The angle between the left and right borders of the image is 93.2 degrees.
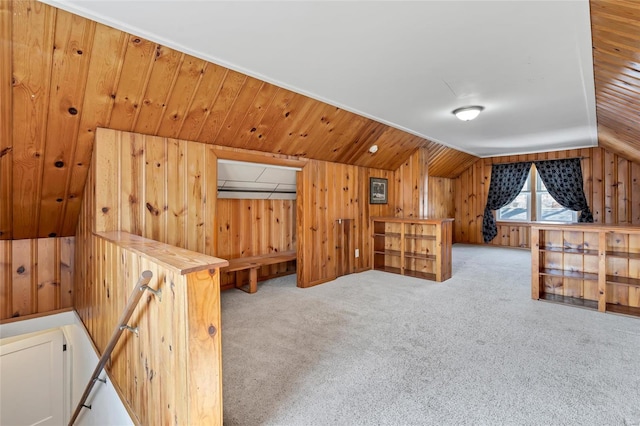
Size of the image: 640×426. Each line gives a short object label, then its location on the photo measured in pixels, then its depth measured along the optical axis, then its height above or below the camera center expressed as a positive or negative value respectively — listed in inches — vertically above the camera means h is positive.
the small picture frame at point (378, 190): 208.8 +16.6
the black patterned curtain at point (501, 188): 280.8 +24.9
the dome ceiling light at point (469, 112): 135.1 +45.9
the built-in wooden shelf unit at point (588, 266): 130.2 -24.5
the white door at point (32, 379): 141.9 -80.4
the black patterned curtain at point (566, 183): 246.5 +26.2
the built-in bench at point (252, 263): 153.2 -25.9
